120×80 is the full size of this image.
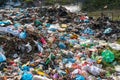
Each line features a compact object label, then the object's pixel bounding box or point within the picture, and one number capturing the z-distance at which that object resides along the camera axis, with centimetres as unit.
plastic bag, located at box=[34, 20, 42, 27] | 1367
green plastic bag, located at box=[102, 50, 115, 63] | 880
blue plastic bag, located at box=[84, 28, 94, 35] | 1288
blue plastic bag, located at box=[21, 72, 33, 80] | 651
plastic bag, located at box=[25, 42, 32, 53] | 860
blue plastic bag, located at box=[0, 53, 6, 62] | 752
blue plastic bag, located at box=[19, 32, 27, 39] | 907
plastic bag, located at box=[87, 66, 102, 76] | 776
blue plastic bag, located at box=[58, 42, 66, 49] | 991
